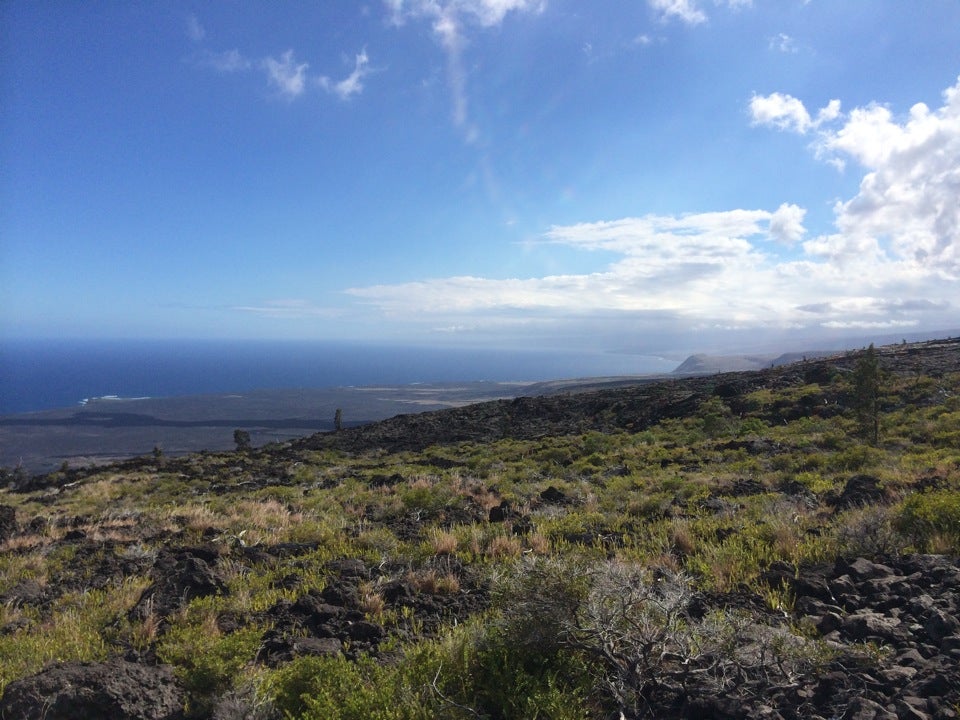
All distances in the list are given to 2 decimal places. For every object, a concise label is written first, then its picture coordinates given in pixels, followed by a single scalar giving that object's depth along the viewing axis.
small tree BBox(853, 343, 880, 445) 14.31
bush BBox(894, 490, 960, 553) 4.84
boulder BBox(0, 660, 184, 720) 3.06
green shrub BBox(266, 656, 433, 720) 2.81
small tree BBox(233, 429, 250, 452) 41.84
